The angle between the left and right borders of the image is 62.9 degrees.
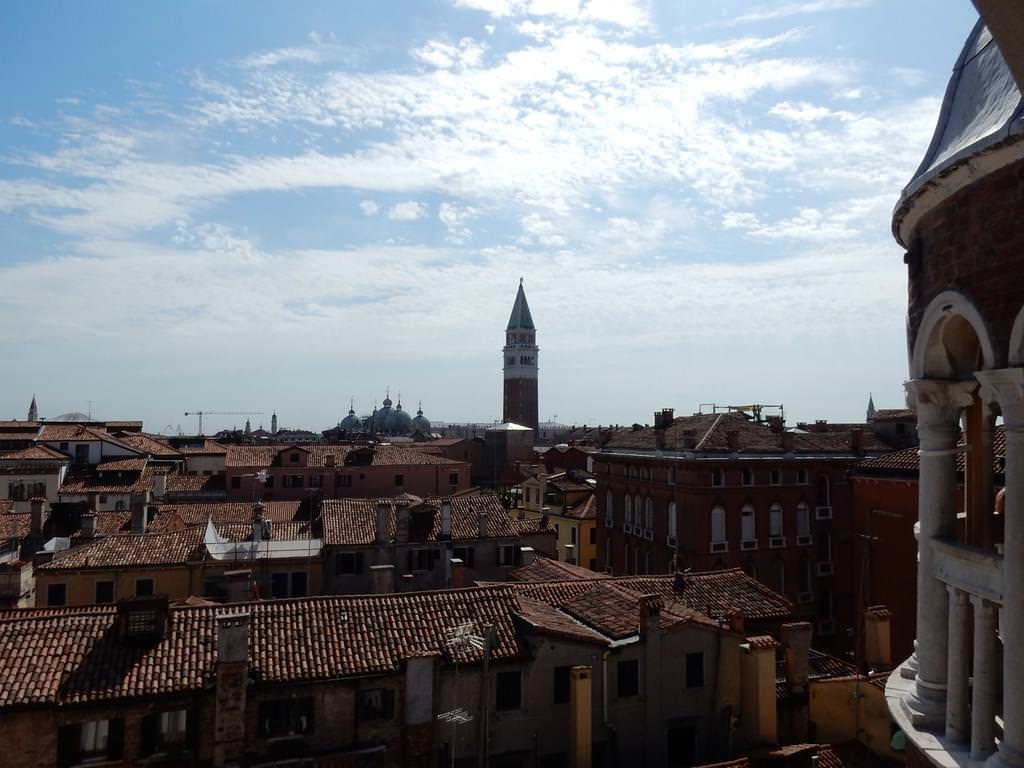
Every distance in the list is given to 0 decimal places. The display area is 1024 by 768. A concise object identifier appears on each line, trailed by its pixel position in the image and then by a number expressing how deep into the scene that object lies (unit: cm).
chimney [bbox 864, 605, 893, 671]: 1659
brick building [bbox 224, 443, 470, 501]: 4684
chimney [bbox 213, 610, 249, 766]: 1295
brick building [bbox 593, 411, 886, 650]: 3039
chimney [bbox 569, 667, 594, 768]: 1425
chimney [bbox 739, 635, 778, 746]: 1509
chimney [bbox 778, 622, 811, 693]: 1625
